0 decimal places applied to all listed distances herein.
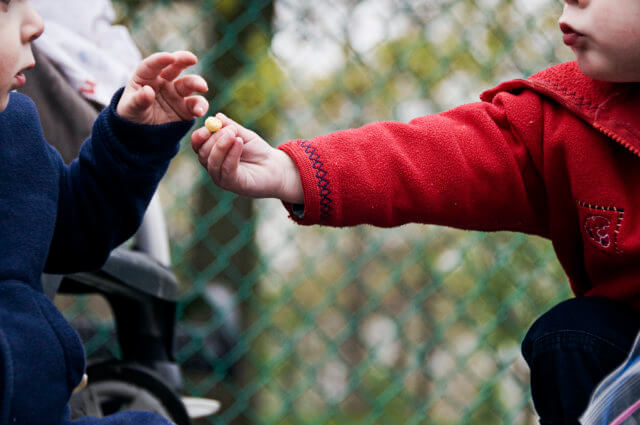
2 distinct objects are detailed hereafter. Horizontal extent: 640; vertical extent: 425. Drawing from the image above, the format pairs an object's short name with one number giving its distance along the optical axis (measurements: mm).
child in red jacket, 2754
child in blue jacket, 2676
